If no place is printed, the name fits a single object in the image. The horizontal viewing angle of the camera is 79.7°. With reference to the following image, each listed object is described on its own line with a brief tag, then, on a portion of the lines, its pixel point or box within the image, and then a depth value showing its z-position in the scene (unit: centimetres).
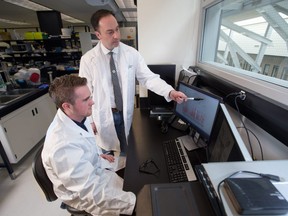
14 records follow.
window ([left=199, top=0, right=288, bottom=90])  96
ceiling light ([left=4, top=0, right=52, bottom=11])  469
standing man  160
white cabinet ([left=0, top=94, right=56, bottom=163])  209
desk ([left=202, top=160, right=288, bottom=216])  47
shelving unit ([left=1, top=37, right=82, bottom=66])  418
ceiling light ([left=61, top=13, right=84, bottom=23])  822
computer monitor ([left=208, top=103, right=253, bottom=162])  63
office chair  91
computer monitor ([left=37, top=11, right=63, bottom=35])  603
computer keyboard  93
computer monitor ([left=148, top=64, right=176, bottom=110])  186
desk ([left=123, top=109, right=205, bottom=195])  95
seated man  86
